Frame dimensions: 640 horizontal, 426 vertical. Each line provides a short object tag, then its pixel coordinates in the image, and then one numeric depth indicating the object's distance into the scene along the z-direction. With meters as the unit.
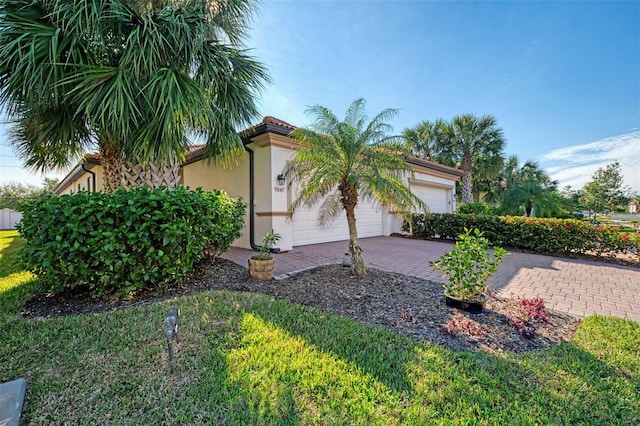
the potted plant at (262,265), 5.16
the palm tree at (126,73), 4.66
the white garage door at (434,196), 13.56
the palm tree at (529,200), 14.88
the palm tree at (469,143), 17.11
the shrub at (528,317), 3.21
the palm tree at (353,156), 5.07
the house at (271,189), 7.88
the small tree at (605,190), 24.66
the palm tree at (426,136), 19.11
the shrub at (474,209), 14.36
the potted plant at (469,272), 3.73
